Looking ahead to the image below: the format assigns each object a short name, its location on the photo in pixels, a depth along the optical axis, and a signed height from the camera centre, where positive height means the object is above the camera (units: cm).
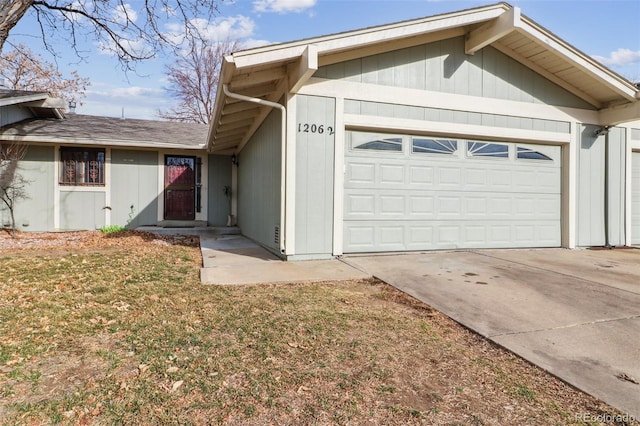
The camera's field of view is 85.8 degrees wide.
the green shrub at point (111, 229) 957 -42
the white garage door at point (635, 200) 758 +35
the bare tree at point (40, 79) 1533 +673
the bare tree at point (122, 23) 797 +458
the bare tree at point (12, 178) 885 +96
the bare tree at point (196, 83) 2202 +850
